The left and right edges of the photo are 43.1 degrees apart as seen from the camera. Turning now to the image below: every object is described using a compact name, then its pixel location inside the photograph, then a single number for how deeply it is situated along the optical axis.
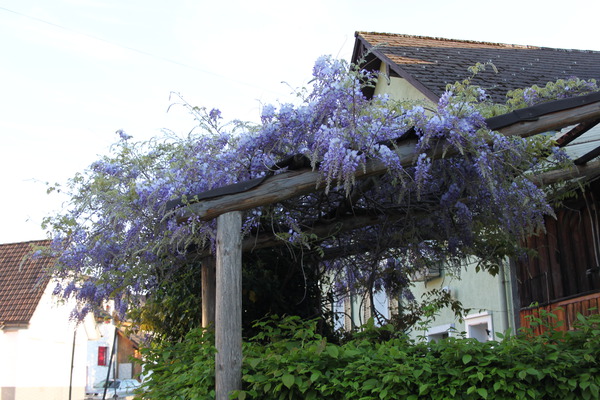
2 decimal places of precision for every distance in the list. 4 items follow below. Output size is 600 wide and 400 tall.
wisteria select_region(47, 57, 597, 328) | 6.05
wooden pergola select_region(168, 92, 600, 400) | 6.03
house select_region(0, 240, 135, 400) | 29.33
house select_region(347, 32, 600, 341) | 10.02
